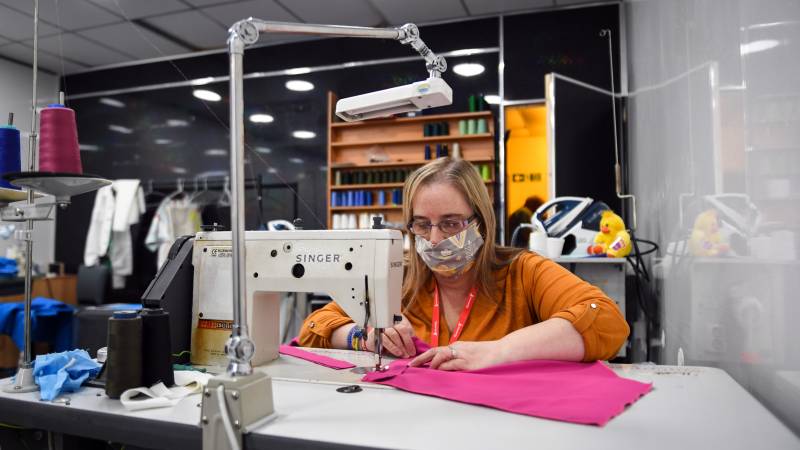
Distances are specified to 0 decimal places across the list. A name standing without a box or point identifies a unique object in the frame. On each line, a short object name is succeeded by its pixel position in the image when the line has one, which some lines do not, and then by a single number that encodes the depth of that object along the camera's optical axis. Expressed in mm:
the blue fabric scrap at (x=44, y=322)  3145
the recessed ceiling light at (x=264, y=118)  5234
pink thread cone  1102
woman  1389
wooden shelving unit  4562
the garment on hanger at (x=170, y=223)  5273
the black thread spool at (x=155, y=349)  964
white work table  717
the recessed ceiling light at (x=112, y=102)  5797
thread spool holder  1008
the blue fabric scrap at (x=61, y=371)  972
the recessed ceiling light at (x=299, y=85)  5191
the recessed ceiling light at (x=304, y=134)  5152
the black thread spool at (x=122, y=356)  939
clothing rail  5008
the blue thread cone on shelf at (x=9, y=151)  1220
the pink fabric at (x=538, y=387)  812
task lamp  767
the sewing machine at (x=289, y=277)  1164
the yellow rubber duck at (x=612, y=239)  2578
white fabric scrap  883
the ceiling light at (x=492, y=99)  4536
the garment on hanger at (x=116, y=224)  5398
